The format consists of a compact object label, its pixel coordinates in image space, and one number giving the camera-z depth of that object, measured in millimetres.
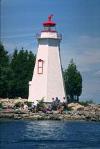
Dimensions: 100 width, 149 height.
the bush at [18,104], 78806
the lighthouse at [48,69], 81375
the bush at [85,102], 85819
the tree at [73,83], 94000
